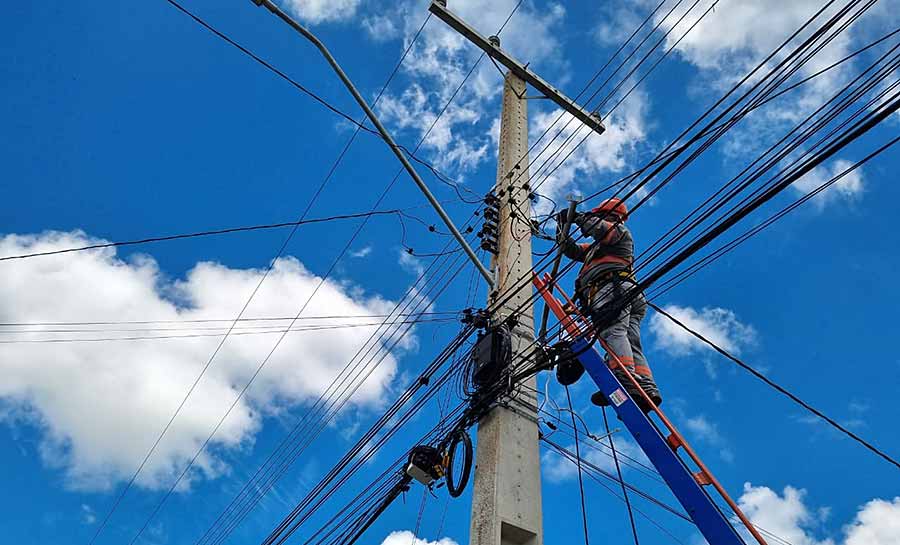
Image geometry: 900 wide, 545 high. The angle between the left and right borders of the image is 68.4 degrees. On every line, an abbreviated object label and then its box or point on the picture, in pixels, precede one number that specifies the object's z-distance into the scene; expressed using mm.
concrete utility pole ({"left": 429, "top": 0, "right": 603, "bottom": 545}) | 5082
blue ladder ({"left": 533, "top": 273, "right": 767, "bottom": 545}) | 3764
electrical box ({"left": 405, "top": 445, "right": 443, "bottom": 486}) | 6164
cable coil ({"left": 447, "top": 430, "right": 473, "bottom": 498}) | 5855
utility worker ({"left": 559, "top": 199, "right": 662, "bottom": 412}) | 5258
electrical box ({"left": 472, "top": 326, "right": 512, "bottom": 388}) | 5934
